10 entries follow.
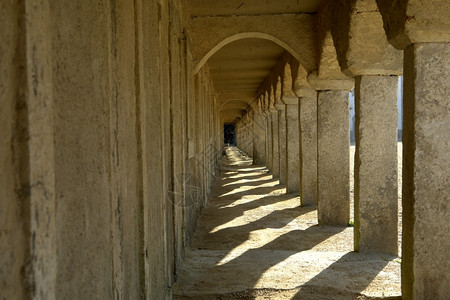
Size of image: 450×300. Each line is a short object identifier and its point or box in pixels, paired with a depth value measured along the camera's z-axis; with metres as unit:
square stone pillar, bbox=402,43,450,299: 3.87
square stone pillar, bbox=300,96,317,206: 10.27
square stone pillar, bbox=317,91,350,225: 8.15
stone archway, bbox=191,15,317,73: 8.23
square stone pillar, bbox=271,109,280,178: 16.84
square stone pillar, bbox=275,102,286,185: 14.93
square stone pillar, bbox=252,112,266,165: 23.48
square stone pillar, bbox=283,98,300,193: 12.48
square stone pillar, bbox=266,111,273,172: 19.59
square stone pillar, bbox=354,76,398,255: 5.96
